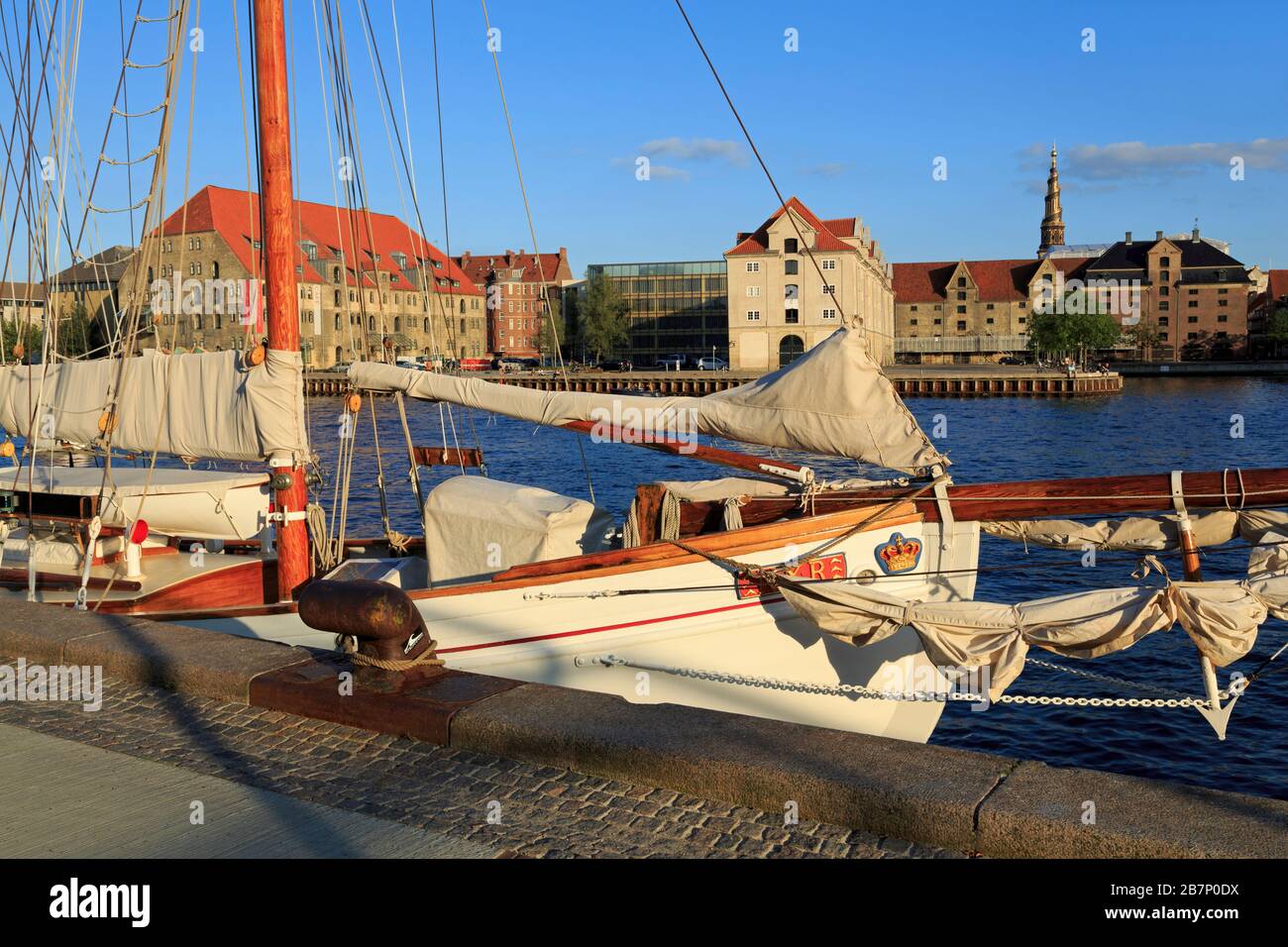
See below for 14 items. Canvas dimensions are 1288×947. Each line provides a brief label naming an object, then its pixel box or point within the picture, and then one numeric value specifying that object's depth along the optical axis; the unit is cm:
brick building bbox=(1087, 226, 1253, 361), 13988
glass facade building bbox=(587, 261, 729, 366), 14100
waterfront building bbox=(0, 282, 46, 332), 7181
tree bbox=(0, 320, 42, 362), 4663
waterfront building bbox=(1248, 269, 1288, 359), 14500
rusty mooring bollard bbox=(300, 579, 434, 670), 690
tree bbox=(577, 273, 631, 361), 13662
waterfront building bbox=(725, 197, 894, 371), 11425
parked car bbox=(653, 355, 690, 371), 13023
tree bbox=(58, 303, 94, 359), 4197
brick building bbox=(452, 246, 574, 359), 14788
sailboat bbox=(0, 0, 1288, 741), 872
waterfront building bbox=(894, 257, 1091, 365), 15538
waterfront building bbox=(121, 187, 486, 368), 10588
